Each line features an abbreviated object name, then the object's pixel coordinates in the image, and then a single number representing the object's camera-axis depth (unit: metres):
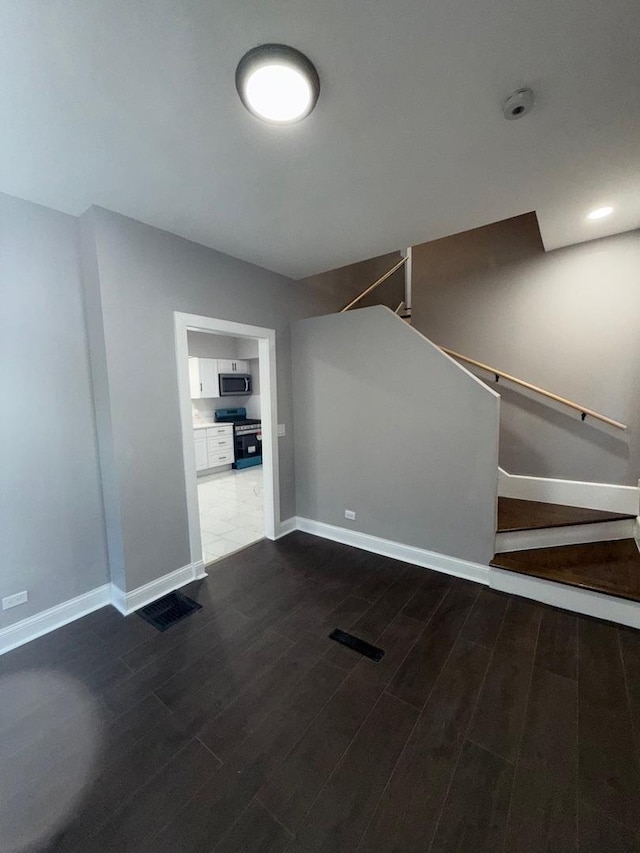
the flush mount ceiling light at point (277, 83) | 1.15
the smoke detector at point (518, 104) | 1.31
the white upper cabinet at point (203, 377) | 6.03
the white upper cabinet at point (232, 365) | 6.40
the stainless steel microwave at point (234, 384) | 6.37
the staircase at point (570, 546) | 2.27
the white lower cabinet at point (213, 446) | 5.85
